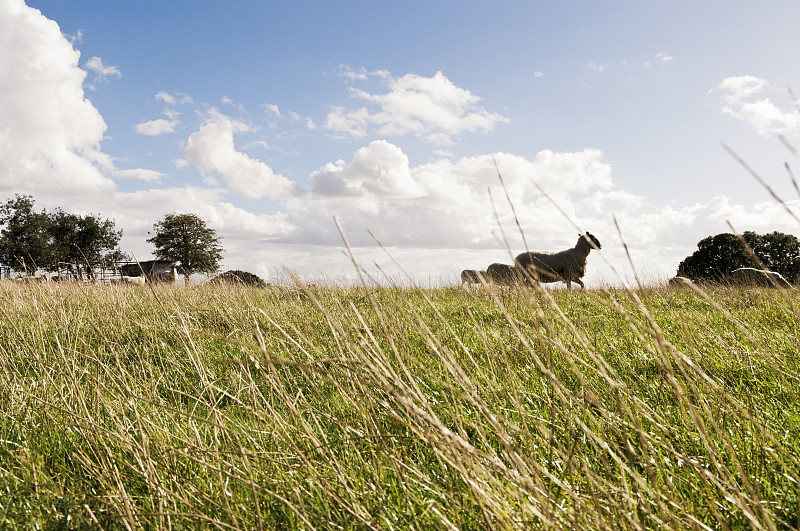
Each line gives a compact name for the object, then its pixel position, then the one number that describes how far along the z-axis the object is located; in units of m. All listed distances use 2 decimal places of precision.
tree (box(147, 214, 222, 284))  47.53
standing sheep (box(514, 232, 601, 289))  14.84
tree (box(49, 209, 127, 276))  46.38
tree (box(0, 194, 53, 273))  42.38
